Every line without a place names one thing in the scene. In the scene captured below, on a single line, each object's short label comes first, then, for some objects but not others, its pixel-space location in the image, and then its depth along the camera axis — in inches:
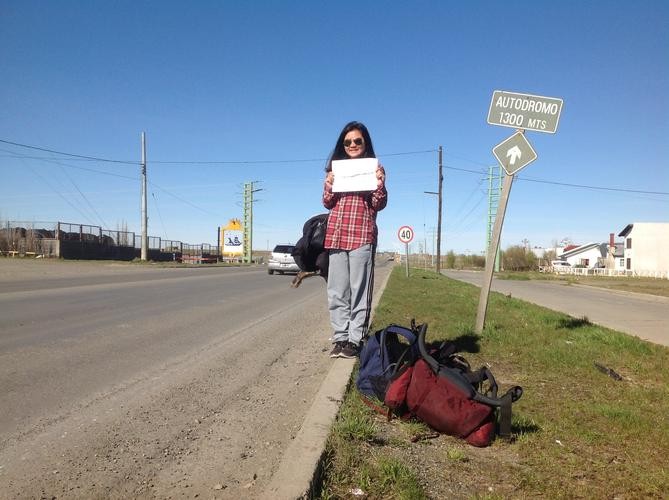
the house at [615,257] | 2983.8
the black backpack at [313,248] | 189.6
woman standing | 182.4
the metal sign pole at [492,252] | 265.4
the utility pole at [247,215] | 2807.6
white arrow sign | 262.5
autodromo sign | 258.5
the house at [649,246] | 2578.7
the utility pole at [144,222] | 1643.7
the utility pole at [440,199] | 1648.6
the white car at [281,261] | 1016.9
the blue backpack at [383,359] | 136.5
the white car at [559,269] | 2630.2
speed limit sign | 1059.9
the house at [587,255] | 3737.7
